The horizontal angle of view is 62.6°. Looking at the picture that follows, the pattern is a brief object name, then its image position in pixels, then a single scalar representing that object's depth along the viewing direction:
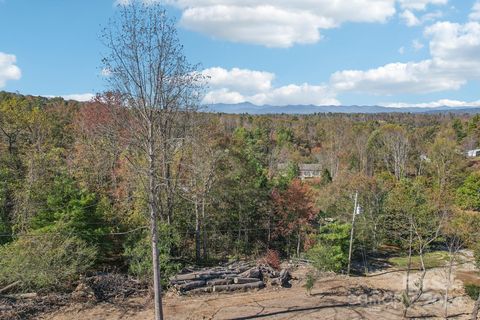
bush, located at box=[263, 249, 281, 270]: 21.76
